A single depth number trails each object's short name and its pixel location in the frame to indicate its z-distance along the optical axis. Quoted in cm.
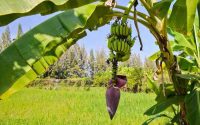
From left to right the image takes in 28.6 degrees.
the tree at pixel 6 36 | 3247
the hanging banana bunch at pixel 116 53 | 104
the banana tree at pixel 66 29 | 111
